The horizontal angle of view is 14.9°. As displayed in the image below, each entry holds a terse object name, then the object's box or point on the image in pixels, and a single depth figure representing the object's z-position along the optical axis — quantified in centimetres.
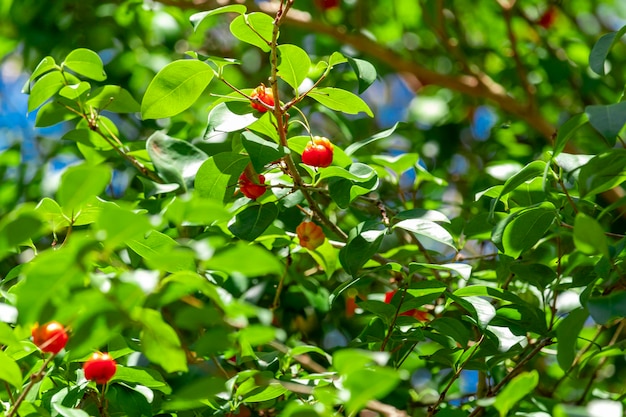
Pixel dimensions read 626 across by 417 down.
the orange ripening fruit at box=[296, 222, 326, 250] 172
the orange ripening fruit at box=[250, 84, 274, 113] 166
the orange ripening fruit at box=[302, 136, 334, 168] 165
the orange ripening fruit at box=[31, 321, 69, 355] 148
